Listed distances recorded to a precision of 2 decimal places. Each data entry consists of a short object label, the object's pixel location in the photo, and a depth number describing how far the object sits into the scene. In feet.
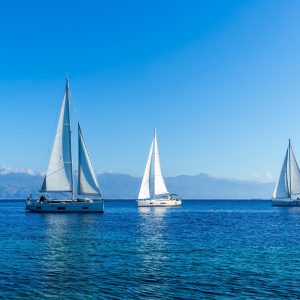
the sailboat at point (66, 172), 275.80
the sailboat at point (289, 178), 433.07
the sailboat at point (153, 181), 414.82
